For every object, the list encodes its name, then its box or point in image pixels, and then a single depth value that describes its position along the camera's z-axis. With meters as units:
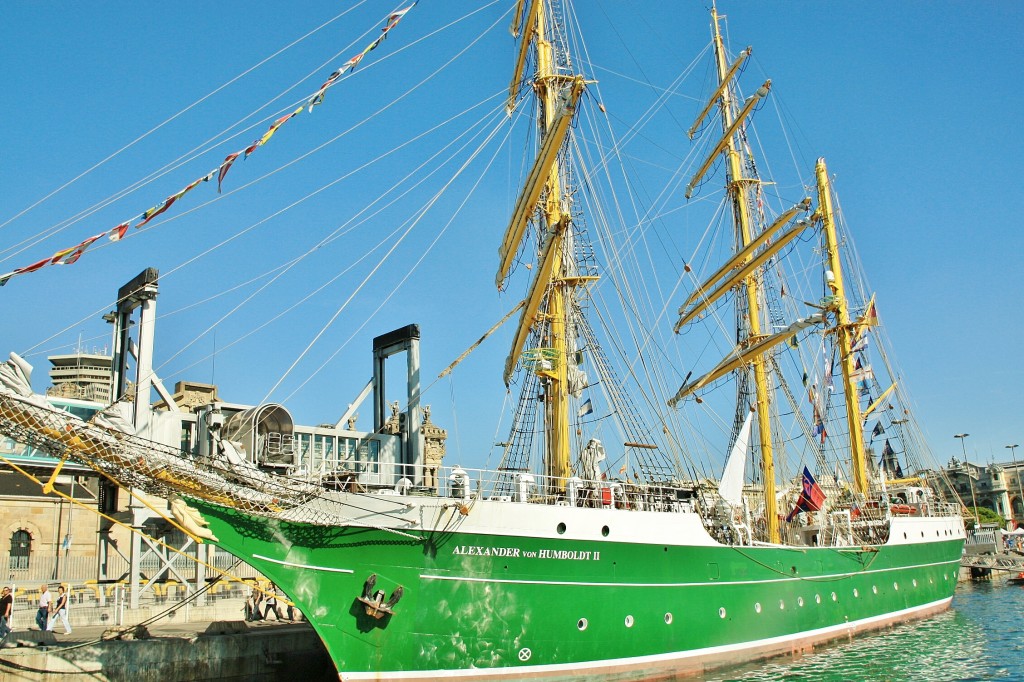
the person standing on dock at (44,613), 18.11
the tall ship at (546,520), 15.80
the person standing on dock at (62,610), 18.73
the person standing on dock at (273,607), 22.06
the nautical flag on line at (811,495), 25.95
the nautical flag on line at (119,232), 14.28
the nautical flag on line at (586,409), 24.89
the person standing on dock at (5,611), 17.17
